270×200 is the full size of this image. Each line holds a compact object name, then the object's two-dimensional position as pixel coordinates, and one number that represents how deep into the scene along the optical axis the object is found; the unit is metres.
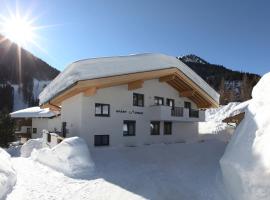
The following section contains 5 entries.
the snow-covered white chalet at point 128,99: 11.50
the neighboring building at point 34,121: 21.66
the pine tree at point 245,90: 36.65
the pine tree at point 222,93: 37.52
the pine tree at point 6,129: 21.61
